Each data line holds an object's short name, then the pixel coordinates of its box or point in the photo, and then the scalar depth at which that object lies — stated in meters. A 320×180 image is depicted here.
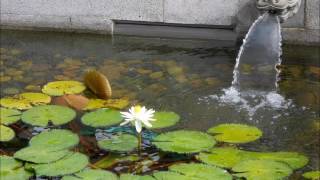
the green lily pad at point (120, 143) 3.62
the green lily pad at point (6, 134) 3.77
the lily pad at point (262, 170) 3.28
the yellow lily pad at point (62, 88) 4.52
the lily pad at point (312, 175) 3.31
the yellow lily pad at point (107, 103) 4.27
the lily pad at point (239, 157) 3.43
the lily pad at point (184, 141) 3.57
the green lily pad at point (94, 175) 3.23
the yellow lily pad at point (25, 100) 4.24
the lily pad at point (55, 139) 3.62
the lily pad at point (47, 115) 3.97
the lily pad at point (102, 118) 3.95
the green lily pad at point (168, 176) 3.22
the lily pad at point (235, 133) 3.74
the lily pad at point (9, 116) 3.98
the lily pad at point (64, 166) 3.29
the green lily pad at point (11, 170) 3.29
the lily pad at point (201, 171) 3.24
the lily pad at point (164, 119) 3.94
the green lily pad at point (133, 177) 3.22
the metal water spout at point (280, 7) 5.14
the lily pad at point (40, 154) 3.42
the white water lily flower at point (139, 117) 3.37
